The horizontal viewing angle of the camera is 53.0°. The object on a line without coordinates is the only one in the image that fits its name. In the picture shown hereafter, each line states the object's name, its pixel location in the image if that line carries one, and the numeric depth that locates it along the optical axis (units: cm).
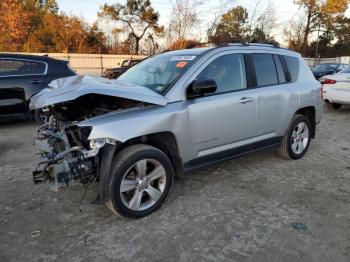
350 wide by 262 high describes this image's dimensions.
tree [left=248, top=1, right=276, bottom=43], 3234
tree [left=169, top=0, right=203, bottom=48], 2772
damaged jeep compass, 337
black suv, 761
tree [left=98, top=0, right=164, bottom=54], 3781
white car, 969
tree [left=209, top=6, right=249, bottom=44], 3262
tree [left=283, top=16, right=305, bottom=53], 4622
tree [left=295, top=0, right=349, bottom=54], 4581
